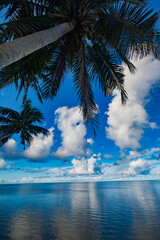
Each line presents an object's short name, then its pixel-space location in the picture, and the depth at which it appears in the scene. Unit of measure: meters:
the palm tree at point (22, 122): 16.86
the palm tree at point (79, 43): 3.74
